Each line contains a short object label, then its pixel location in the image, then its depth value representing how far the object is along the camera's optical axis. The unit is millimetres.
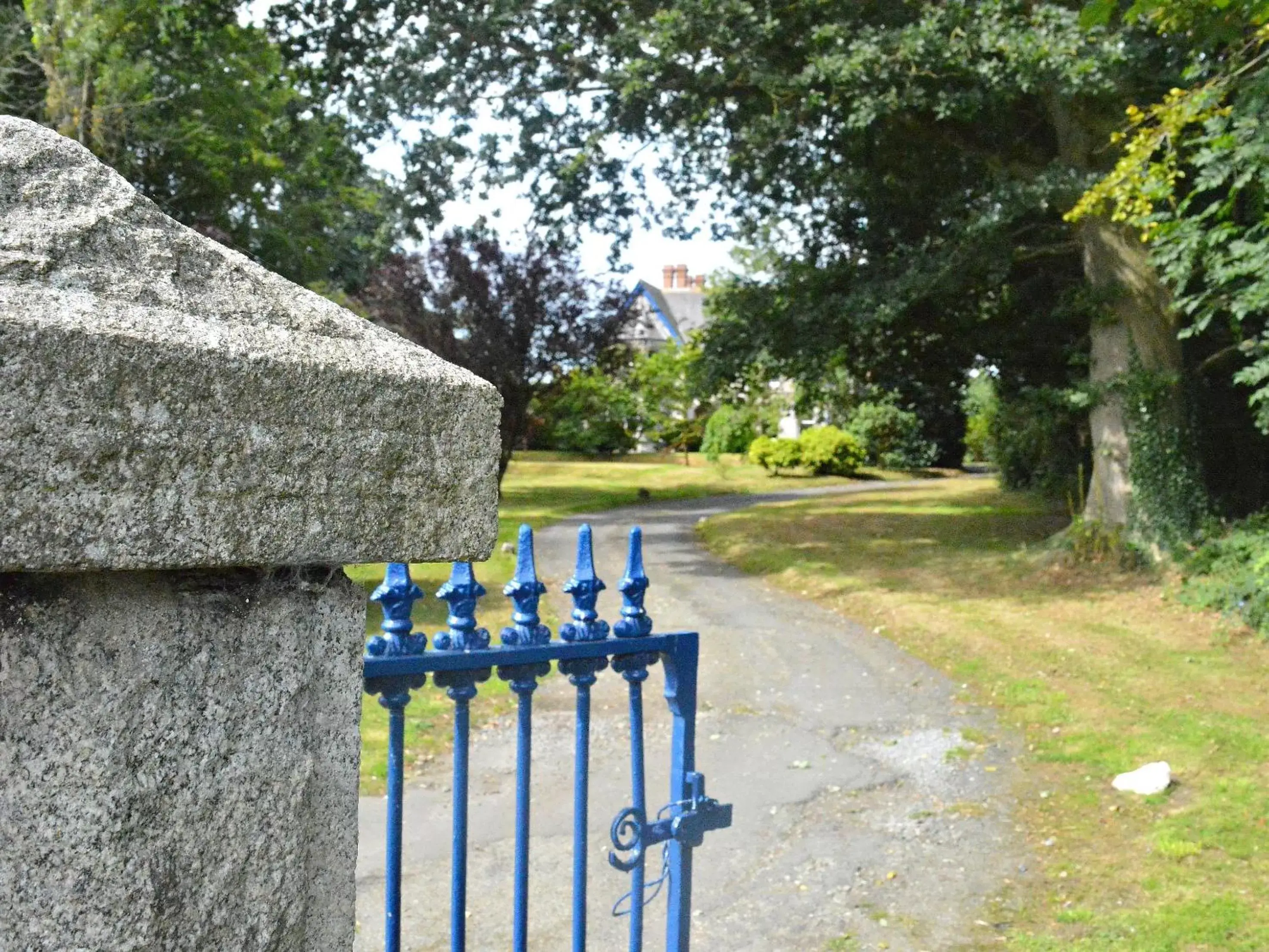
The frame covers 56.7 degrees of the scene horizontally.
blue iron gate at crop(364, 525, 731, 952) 2301
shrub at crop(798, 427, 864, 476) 32938
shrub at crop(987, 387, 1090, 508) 14406
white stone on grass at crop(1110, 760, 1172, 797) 6469
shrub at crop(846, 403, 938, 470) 35594
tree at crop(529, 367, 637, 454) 33906
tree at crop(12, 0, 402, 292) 15148
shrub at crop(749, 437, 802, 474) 33094
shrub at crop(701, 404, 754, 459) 37938
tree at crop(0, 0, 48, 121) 17203
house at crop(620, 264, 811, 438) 53644
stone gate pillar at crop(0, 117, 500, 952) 1165
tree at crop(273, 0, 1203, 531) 11391
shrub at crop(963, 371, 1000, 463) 25391
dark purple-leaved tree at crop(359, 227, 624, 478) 20016
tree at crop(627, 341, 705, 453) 36719
